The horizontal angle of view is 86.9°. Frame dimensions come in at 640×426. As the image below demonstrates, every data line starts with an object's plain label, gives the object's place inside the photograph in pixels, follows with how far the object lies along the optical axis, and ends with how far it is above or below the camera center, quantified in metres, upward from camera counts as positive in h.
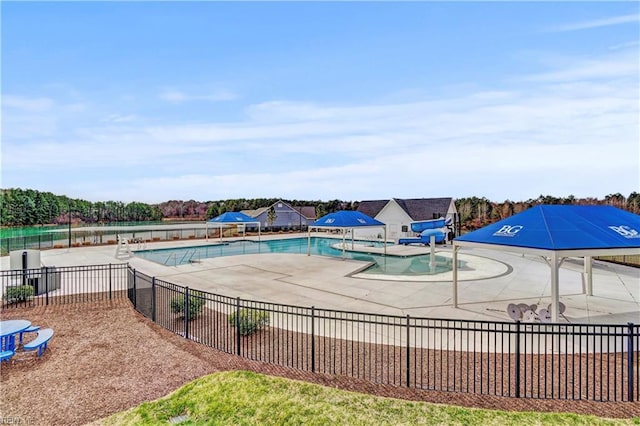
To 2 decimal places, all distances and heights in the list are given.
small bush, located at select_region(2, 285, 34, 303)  11.48 -2.86
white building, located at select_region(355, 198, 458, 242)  37.78 -0.71
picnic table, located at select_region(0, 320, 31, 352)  7.24 -2.64
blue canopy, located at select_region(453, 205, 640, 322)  9.05 -0.85
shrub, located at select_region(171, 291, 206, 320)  9.83 -2.85
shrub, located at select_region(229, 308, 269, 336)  8.51 -2.89
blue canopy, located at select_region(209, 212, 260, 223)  32.91 -1.02
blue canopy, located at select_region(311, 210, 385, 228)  24.00 -0.97
